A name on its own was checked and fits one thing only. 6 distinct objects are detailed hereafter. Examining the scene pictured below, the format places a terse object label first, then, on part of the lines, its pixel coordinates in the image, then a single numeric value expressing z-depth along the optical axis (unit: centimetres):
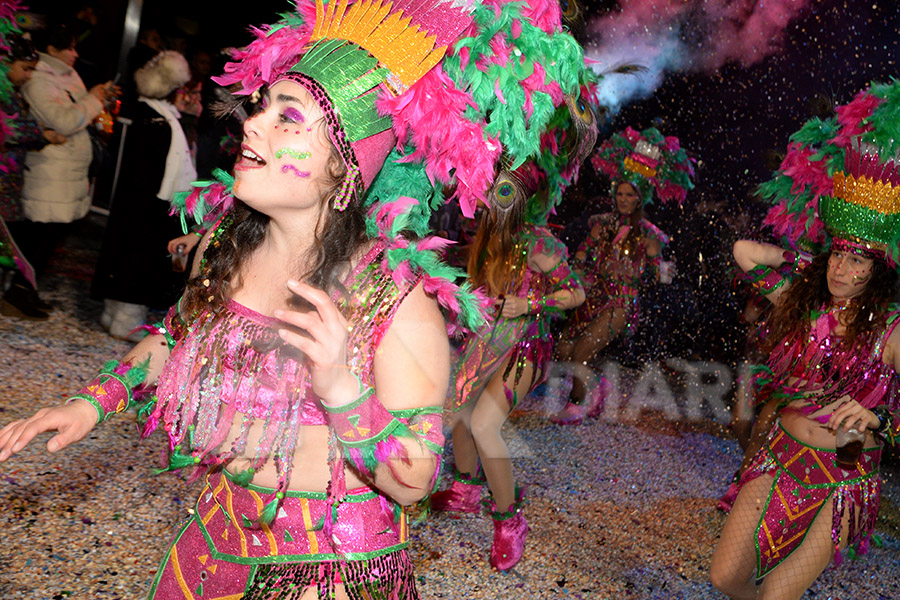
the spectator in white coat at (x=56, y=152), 510
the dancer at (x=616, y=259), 606
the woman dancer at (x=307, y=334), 149
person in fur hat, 505
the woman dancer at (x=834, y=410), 274
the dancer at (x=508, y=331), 340
